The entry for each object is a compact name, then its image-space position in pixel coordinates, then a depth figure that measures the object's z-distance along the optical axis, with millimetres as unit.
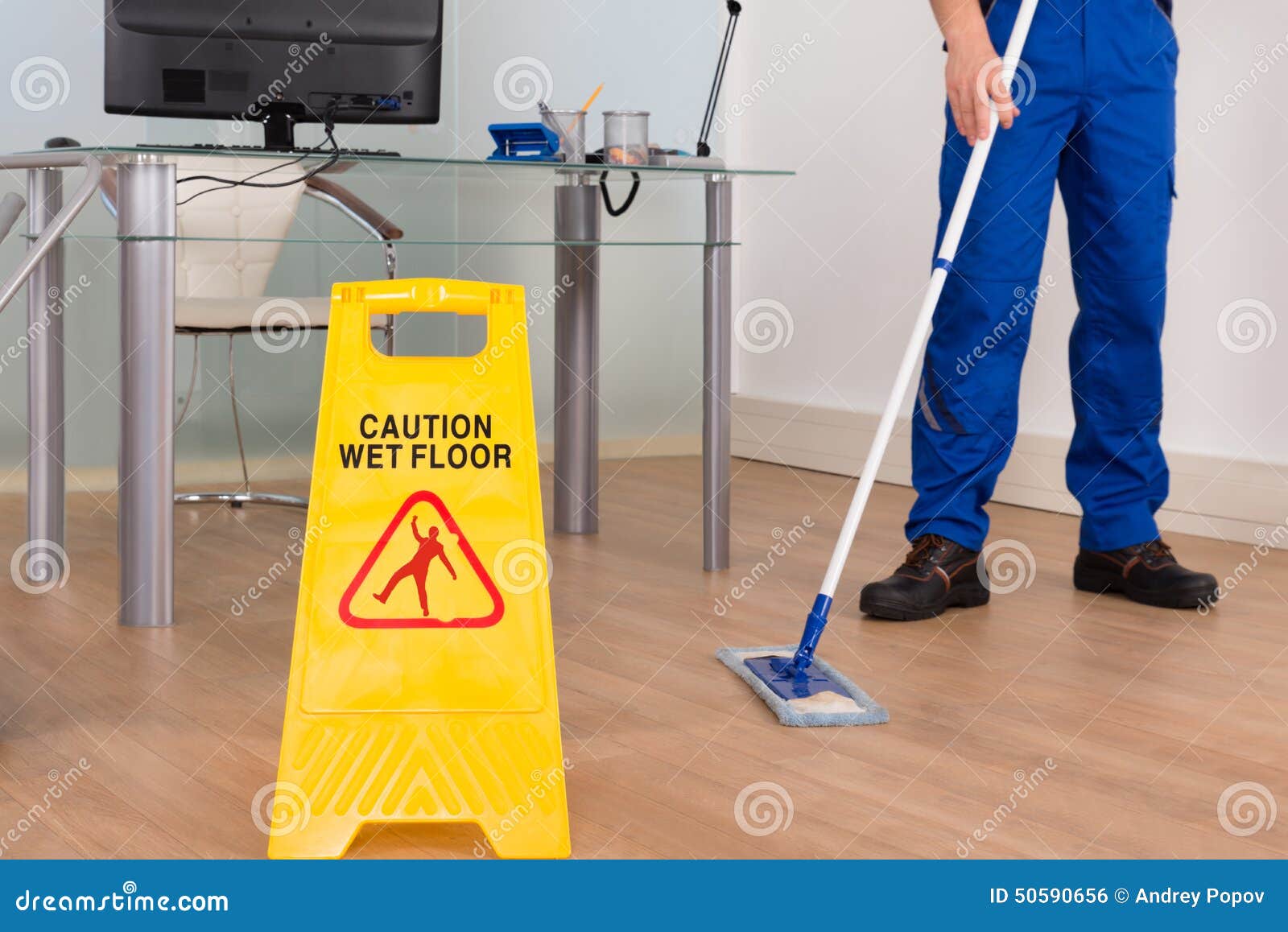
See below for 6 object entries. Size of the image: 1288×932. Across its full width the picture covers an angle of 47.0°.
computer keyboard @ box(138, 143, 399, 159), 2221
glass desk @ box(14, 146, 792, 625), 2246
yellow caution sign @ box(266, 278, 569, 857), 1423
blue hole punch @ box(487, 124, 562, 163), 2658
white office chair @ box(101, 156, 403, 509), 3035
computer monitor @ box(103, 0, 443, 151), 2330
